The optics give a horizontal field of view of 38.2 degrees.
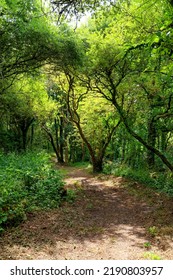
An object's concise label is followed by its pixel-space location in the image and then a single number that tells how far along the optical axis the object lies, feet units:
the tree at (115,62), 33.96
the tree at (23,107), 58.29
